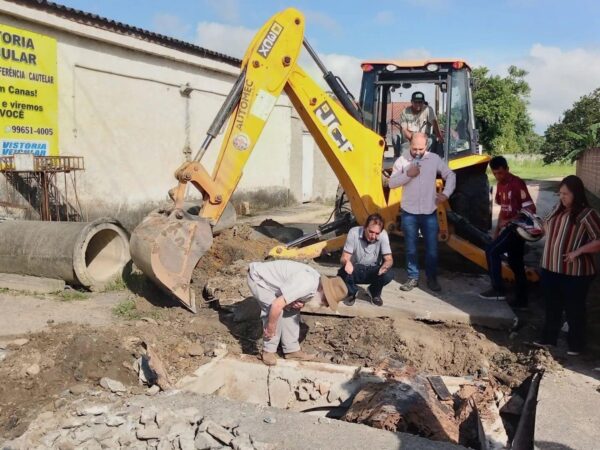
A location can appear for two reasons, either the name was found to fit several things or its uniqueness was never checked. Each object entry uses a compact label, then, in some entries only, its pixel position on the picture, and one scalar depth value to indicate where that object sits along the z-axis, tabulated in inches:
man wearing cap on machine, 276.1
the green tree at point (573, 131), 991.0
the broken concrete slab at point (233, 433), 137.8
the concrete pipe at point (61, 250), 269.4
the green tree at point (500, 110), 1441.9
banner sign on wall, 336.8
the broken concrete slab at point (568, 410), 150.6
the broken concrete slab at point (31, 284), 270.8
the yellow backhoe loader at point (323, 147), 227.8
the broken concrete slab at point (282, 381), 190.5
